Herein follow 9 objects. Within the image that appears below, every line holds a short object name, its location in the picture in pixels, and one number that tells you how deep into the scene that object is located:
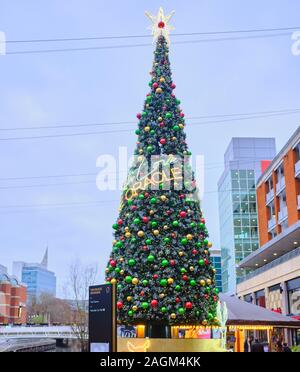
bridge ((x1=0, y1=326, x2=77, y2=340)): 56.50
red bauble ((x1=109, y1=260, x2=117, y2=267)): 14.91
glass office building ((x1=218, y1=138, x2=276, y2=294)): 65.25
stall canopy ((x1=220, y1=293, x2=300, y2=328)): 20.27
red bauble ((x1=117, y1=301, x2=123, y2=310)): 14.27
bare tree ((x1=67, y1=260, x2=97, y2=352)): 34.88
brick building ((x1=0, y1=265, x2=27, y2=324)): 76.12
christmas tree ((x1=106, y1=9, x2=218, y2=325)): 14.09
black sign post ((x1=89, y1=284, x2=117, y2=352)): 10.34
